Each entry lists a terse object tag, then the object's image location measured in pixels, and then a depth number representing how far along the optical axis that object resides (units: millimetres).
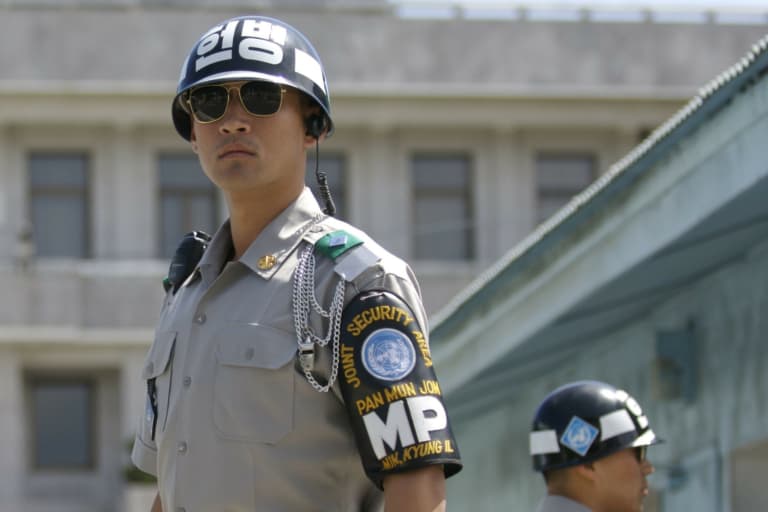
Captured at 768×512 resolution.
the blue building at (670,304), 11868
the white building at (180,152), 51831
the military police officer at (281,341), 5458
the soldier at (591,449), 9644
